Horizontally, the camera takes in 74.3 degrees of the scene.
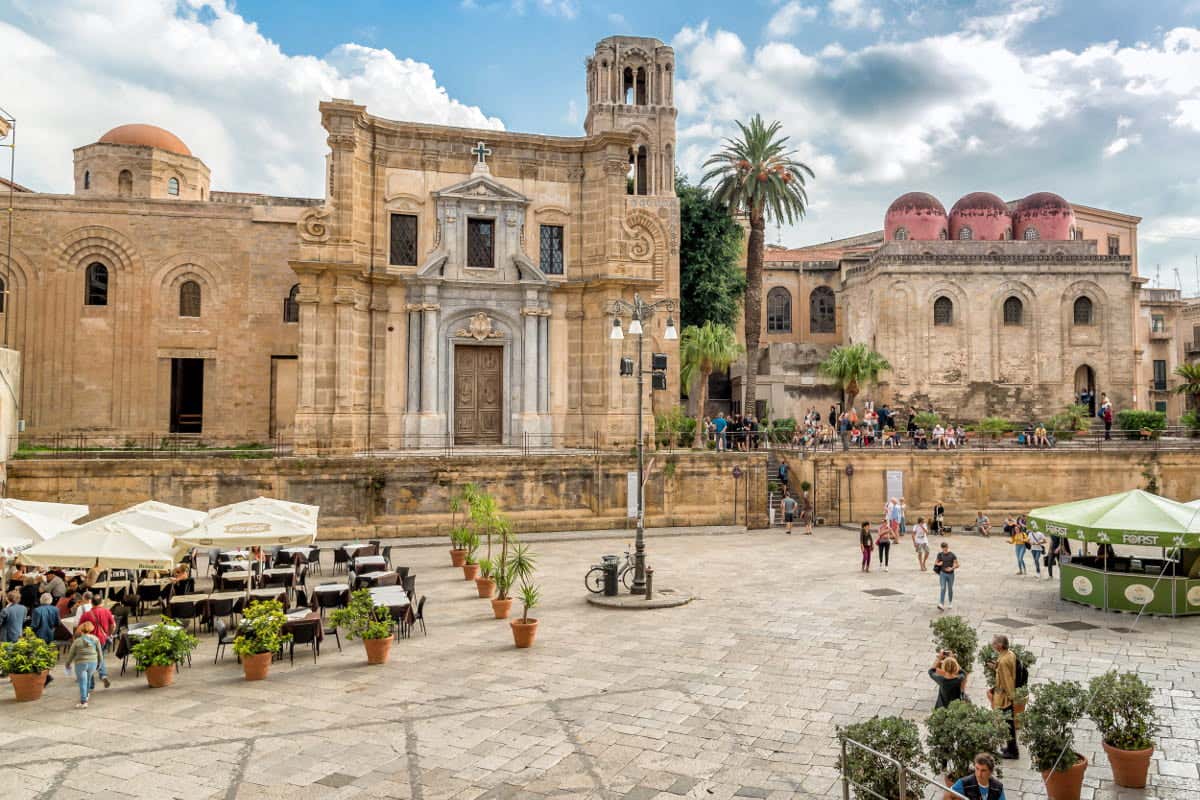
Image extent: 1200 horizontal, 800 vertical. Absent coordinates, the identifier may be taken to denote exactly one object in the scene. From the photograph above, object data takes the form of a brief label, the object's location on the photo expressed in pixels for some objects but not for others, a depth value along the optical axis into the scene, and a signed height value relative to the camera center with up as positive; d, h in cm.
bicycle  1684 -324
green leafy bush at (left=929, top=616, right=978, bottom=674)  1005 -263
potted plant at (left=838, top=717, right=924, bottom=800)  656 -273
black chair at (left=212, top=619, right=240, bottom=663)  1242 -317
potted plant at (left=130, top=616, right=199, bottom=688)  1097 -303
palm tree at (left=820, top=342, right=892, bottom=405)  3800 +323
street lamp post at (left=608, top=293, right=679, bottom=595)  1653 +131
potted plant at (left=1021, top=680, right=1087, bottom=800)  762 -297
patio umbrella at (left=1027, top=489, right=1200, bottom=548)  1484 -174
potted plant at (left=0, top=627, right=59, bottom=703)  1032 -299
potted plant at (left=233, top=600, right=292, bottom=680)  1130 -295
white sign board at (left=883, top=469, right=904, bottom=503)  2886 -181
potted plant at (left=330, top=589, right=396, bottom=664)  1205 -294
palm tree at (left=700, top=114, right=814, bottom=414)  3550 +1108
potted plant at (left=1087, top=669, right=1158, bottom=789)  784 -291
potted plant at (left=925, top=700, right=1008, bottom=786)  693 -269
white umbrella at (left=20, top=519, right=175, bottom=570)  1259 -185
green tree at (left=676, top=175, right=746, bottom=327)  4047 +889
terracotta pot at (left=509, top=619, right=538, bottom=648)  1288 -324
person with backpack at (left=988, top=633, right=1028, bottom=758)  909 -284
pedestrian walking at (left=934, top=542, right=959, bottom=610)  1555 -274
